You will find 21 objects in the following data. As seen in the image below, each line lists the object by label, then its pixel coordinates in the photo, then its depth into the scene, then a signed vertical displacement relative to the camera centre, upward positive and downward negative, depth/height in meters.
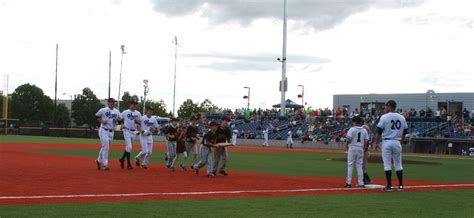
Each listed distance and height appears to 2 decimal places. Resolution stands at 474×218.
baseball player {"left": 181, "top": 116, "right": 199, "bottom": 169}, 19.86 -0.17
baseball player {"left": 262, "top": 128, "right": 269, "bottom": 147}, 55.39 -0.54
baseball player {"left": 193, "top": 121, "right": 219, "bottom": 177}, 18.09 -0.46
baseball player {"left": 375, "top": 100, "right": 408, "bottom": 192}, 13.87 +0.00
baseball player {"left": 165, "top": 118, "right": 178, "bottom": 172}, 20.12 -0.35
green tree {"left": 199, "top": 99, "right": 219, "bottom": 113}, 142.35 +5.80
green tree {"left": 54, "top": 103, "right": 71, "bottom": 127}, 121.71 +2.63
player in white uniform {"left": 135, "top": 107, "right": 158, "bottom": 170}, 20.00 -0.15
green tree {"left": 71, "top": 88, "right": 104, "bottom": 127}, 122.44 +3.56
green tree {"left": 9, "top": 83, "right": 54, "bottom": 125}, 128.12 +4.74
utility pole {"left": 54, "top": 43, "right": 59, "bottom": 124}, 86.56 +5.78
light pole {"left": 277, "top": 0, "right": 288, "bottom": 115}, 59.09 +6.26
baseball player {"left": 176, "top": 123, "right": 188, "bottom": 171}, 19.94 -0.44
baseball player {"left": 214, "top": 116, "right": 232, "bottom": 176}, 18.20 -0.26
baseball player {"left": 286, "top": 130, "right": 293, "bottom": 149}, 52.03 -0.70
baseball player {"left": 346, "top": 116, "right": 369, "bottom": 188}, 14.87 -0.25
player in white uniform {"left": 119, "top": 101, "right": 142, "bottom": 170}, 19.61 +0.07
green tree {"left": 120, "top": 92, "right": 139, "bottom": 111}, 136.59 +6.27
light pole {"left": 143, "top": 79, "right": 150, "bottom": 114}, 84.35 +5.96
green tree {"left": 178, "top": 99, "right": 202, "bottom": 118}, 138.88 +5.05
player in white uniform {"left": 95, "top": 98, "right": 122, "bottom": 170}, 18.86 +0.04
